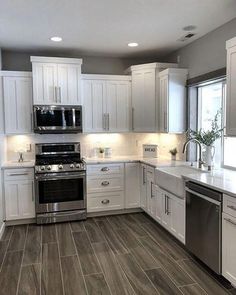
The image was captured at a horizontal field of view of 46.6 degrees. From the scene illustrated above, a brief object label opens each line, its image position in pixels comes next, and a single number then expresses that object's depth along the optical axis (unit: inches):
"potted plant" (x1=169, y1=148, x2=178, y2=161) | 176.1
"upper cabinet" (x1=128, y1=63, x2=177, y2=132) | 177.8
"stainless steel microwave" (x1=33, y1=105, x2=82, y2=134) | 169.8
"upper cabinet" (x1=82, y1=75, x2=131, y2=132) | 183.5
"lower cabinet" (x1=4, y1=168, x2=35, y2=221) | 160.7
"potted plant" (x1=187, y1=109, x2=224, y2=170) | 139.6
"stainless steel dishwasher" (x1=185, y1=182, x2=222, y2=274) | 101.7
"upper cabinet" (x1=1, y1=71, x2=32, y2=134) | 168.4
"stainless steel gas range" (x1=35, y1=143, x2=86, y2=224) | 163.8
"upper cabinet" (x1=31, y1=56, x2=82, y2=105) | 168.2
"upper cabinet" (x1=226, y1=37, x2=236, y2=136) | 108.6
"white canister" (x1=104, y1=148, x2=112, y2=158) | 191.5
